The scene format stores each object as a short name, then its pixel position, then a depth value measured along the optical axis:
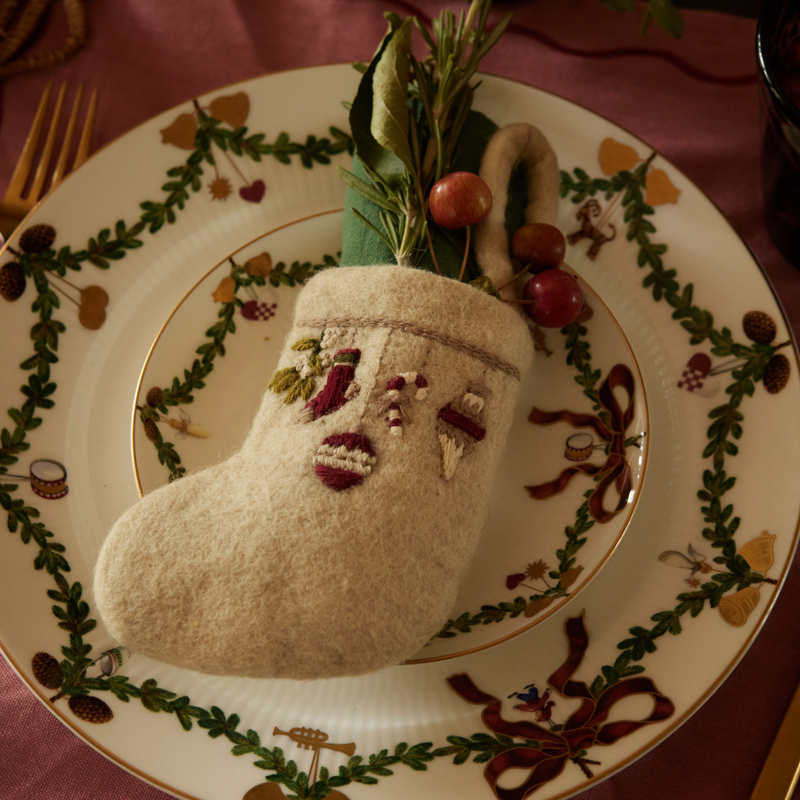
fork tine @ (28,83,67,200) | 0.45
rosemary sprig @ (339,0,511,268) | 0.39
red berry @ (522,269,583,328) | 0.38
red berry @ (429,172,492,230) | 0.38
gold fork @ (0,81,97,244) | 0.45
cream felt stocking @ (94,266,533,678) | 0.35
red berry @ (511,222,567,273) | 0.39
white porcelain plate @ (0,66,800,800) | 0.37
